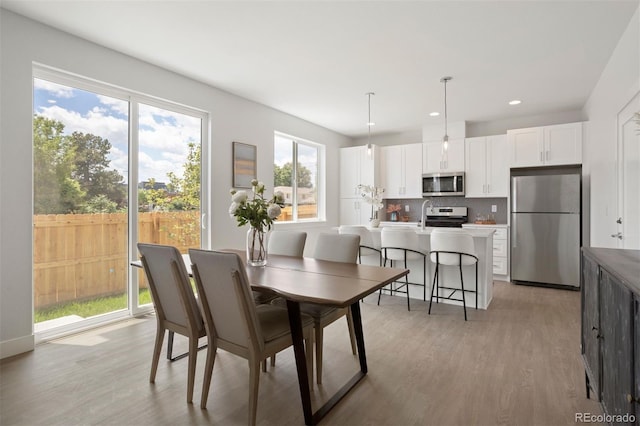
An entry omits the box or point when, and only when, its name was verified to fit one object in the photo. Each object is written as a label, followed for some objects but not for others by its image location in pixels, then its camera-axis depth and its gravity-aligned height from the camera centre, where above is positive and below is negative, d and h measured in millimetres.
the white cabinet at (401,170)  6168 +758
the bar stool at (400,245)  3805 -386
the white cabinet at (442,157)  5742 +930
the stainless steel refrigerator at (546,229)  4594 -254
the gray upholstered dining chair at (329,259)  2209 -393
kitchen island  3727 -692
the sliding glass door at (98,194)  2887 +171
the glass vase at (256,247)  2488 -269
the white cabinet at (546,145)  4781 +962
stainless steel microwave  5707 +459
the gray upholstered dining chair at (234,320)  1686 -596
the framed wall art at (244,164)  4402 +630
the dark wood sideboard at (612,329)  1181 -510
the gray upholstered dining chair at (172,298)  1971 -543
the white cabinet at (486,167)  5379 +716
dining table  1701 -413
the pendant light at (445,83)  3807 +1493
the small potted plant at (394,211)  6547 -5
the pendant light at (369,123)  4367 +1514
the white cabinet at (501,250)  5117 -609
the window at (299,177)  5430 +589
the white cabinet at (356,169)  6363 +805
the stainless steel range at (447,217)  5875 -110
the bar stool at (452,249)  3479 -400
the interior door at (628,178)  2730 +286
